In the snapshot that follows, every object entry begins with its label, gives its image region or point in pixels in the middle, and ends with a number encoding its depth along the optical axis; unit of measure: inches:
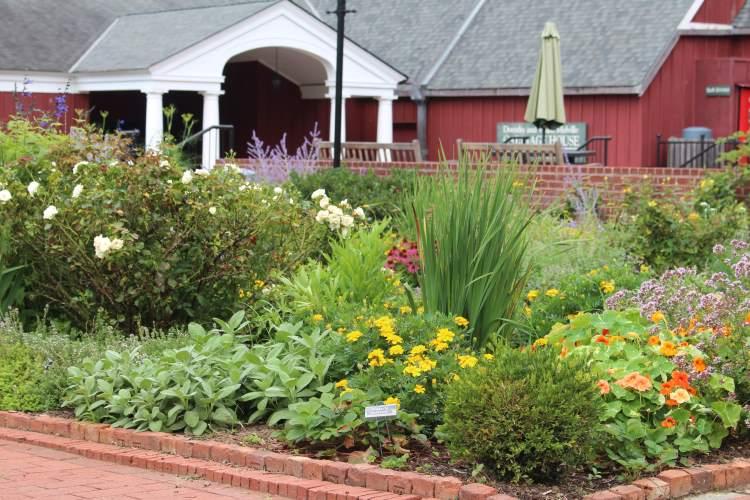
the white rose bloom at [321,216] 575.5
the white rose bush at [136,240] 490.8
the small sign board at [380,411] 356.6
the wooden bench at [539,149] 905.7
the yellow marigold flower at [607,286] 483.2
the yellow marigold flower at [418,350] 381.5
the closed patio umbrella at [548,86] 1161.2
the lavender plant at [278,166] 894.1
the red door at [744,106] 1425.7
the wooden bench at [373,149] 1030.2
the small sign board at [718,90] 1422.3
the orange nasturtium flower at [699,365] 377.1
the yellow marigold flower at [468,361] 370.9
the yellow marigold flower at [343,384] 380.9
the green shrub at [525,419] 333.9
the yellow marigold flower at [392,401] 366.6
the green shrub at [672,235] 614.6
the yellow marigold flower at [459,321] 408.1
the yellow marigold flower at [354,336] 394.9
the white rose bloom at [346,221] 581.9
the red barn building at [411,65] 1379.0
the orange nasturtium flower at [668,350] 382.2
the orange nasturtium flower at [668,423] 362.4
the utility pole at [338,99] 915.3
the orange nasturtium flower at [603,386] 363.2
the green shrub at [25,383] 429.8
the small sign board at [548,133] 1434.3
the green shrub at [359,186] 794.2
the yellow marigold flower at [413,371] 371.0
